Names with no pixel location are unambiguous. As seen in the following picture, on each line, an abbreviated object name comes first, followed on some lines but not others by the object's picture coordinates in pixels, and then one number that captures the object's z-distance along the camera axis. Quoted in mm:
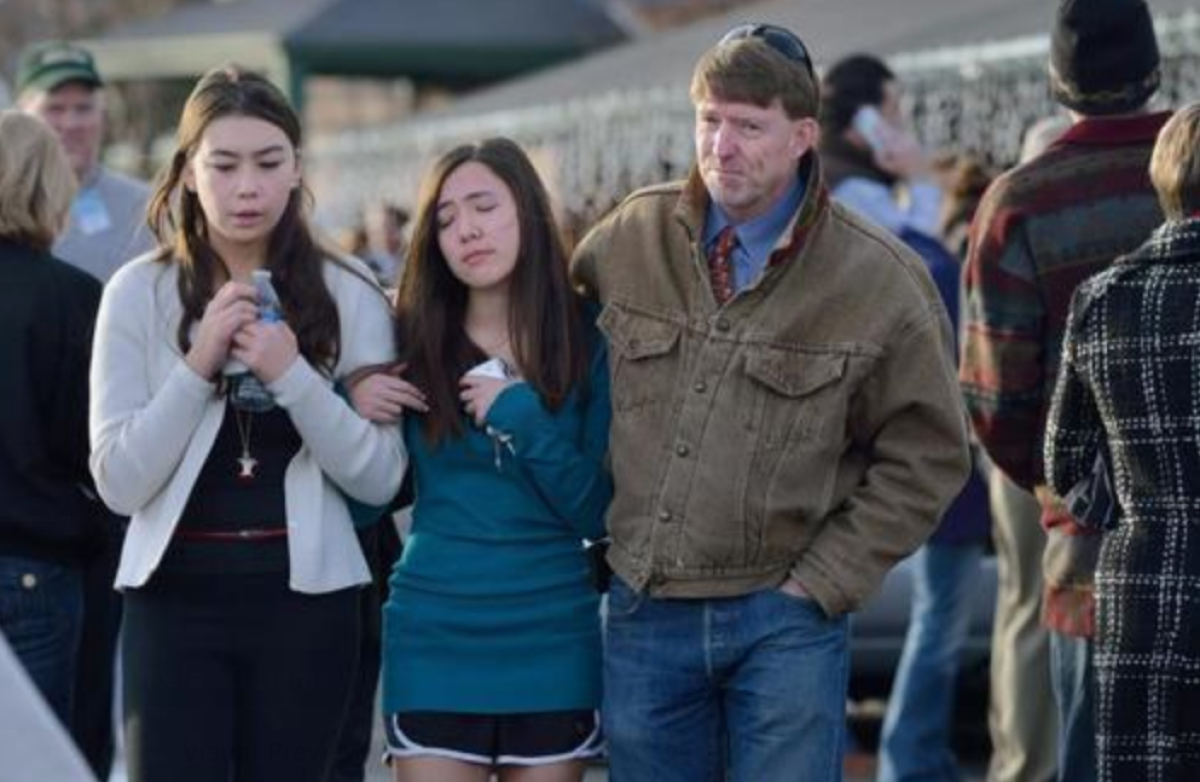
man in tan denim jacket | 10695
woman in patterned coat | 10852
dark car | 19734
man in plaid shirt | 12570
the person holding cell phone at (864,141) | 17969
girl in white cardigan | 10930
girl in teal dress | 10992
